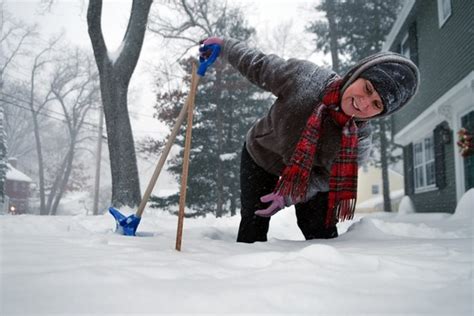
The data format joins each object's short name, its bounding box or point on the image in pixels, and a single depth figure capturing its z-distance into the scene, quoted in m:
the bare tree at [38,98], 19.05
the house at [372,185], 29.70
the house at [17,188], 22.39
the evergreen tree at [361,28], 15.40
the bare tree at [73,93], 20.36
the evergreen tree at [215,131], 13.24
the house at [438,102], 6.32
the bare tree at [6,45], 13.13
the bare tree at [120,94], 5.96
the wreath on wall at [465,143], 6.01
